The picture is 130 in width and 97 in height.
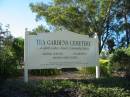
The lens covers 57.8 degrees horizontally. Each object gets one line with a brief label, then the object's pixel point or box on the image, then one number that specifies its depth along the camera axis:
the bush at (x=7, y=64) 4.70
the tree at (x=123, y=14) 10.07
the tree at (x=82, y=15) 9.72
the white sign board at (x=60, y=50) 4.75
